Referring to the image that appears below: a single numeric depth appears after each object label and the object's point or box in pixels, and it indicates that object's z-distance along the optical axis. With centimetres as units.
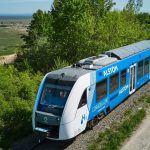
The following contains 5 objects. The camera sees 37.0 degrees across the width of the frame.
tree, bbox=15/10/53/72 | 2273
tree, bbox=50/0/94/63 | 2072
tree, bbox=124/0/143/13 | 3527
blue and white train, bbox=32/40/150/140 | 906
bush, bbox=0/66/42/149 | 1070
